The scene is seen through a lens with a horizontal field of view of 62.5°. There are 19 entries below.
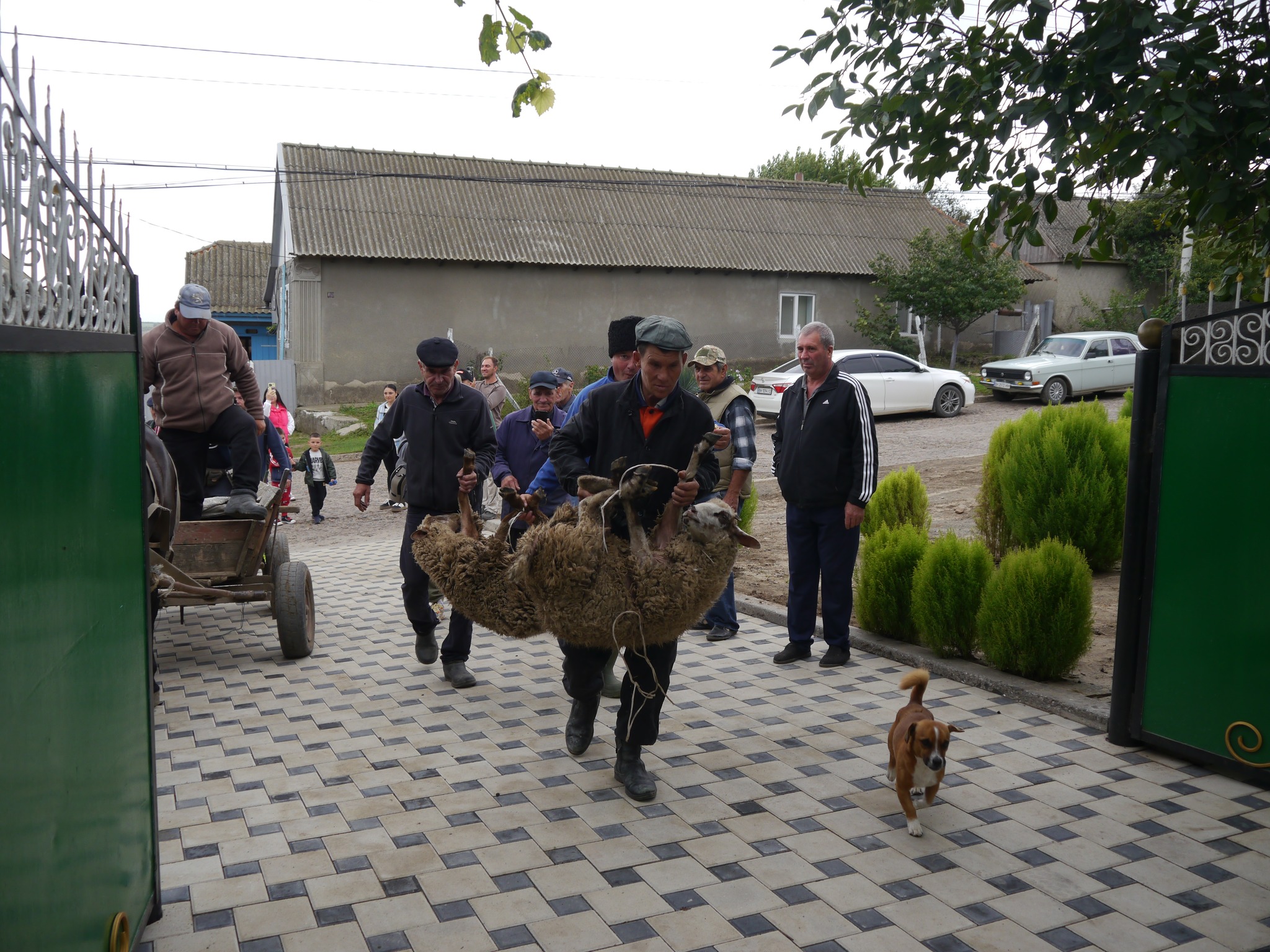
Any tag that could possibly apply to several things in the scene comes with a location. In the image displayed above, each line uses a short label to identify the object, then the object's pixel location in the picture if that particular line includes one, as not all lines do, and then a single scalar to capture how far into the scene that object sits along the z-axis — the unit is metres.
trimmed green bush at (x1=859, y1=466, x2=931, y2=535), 8.62
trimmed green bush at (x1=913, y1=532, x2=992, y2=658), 6.60
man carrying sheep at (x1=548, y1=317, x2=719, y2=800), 4.65
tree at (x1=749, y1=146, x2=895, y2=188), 54.78
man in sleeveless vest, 6.91
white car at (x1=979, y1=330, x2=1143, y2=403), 24.16
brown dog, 4.23
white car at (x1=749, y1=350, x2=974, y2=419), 21.86
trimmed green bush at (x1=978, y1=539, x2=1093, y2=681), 6.10
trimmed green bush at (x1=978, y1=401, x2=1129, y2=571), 8.73
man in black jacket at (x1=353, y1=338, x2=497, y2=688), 6.52
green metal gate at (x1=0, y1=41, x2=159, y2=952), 2.10
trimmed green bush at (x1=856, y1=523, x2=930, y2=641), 7.16
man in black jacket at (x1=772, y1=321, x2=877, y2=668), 6.63
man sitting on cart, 7.09
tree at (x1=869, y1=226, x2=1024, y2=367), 29.72
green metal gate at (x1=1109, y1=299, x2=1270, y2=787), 4.53
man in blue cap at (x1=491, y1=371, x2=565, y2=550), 7.20
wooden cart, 7.02
